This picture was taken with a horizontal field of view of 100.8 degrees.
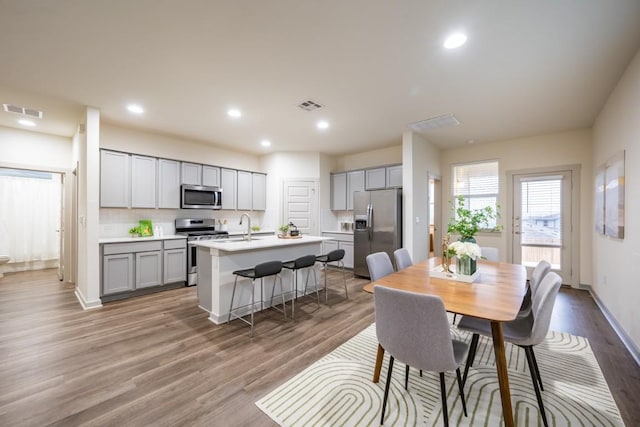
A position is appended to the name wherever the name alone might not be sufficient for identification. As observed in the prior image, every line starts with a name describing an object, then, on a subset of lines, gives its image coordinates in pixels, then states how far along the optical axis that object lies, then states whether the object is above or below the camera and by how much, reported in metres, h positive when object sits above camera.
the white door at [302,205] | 6.18 +0.19
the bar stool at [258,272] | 2.86 -0.68
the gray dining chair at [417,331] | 1.39 -0.65
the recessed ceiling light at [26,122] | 4.12 +1.43
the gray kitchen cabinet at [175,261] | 4.44 -0.83
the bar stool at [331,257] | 3.84 -0.65
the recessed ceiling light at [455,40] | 2.18 +1.46
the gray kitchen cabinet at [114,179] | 4.11 +0.53
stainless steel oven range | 4.72 -0.39
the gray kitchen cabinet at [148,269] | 4.14 -0.90
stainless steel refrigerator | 4.85 -0.20
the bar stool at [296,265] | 3.37 -0.67
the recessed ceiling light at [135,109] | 3.64 +1.46
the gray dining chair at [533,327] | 1.60 -0.82
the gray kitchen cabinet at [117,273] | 3.82 -0.90
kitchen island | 3.12 -0.65
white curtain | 5.47 -0.11
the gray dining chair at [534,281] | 2.19 -0.59
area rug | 1.68 -1.30
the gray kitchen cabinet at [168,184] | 4.72 +0.53
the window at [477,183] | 5.31 +0.63
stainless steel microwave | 4.94 +0.31
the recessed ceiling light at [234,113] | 3.78 +1.47
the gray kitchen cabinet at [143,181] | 4.43 +0.53
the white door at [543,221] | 4.64 -0.12
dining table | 1.51 -0.55
